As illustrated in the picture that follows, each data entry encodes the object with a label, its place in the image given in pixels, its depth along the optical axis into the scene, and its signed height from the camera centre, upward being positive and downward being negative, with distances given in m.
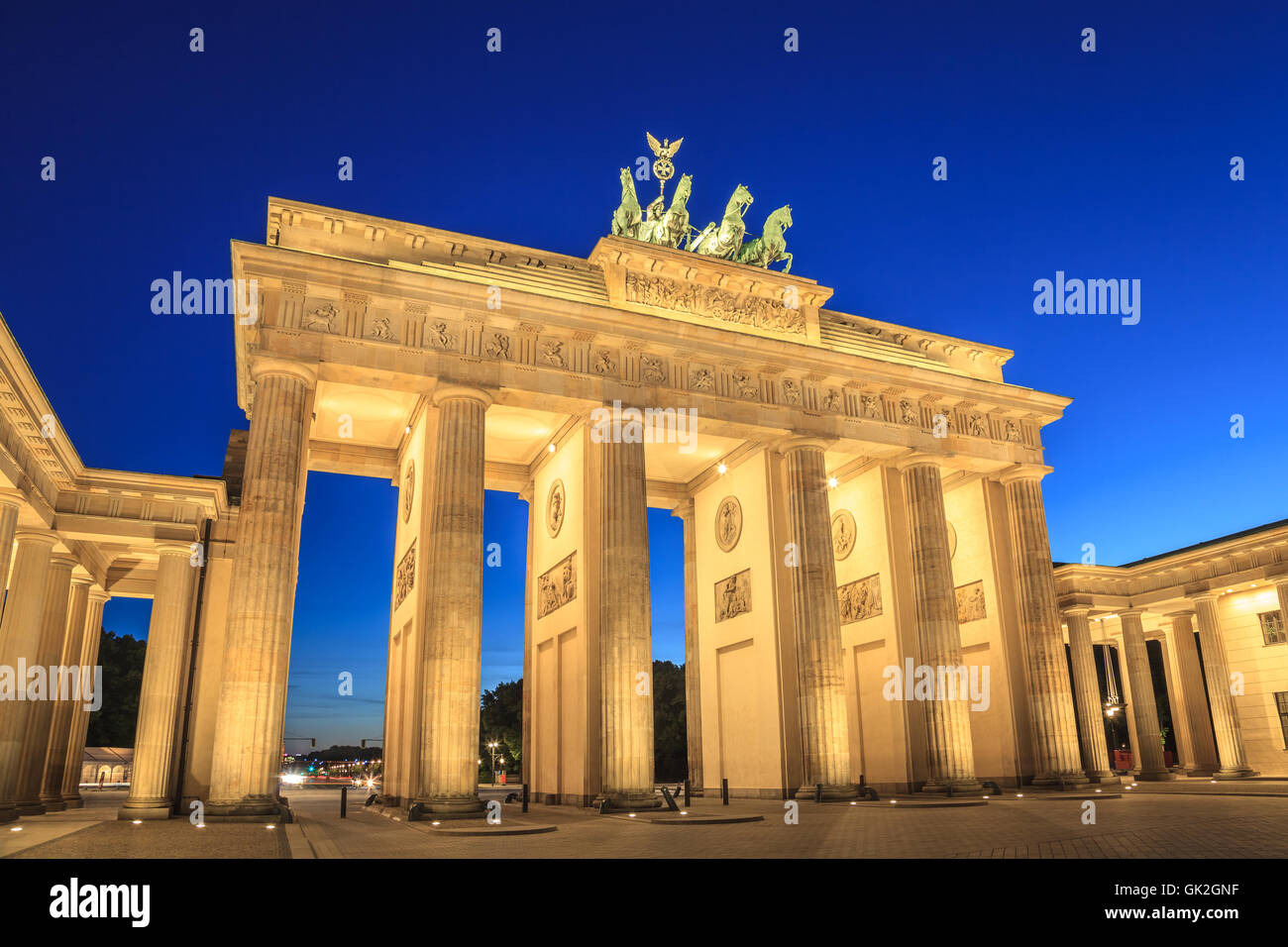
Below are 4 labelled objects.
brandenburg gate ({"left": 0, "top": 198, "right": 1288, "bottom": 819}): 22.05 +5.66
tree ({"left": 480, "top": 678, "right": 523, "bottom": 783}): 72.50 -0.02
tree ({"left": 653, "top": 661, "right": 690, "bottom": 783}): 68.56 -1.75
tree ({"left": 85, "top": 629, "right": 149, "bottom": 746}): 63.88 +2.38
